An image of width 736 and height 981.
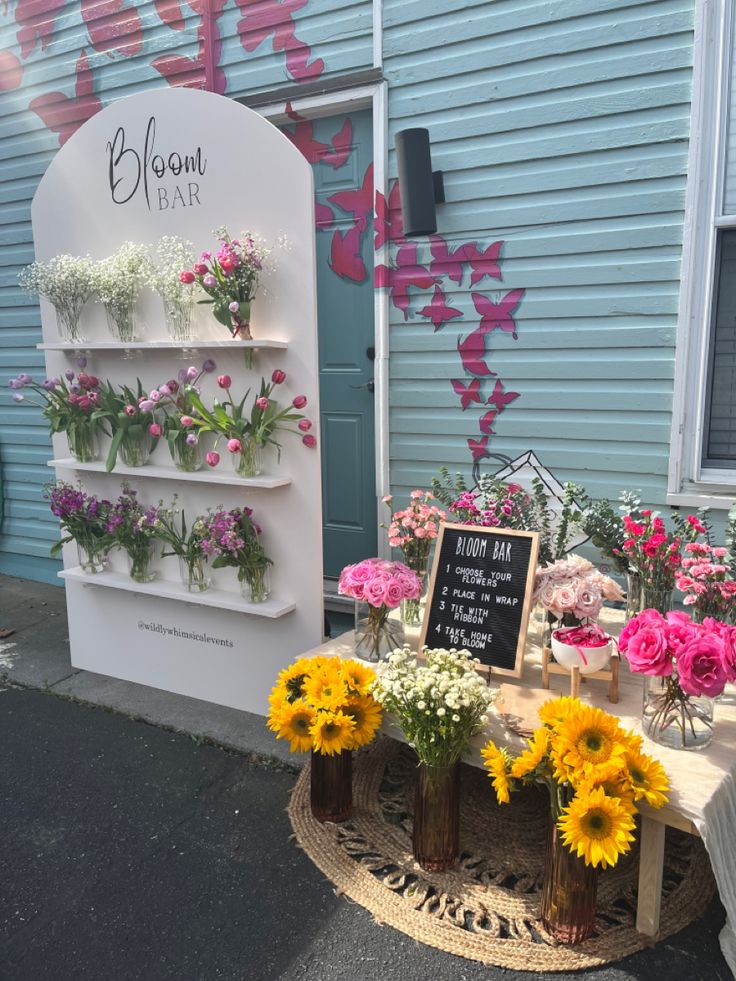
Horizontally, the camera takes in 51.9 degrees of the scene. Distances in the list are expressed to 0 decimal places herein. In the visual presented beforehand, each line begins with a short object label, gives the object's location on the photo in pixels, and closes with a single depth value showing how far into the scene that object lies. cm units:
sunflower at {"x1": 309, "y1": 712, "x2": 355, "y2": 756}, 225
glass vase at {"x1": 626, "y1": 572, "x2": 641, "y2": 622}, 261
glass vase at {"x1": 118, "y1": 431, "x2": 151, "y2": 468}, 327
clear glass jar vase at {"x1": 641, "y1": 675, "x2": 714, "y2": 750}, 202
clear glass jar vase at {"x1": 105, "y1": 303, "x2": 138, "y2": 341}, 321
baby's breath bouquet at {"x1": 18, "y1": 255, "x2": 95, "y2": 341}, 324
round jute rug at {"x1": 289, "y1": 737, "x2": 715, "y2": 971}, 197
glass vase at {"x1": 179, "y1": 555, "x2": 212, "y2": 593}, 323
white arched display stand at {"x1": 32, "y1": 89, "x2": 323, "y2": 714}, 289
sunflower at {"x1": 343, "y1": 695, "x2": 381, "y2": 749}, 230
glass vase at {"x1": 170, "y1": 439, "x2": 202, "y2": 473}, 312
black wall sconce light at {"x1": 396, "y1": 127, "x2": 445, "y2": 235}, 336
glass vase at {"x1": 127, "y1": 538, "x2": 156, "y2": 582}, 336
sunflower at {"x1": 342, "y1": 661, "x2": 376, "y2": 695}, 232
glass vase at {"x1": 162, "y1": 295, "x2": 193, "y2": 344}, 306
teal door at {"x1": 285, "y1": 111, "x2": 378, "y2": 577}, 384
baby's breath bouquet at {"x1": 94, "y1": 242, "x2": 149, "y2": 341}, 314
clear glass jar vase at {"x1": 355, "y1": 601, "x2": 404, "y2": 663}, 261
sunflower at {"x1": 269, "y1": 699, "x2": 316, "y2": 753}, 233
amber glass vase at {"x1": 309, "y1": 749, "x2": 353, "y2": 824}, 242
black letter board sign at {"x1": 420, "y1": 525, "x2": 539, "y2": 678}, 244
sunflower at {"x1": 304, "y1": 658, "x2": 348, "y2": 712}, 227
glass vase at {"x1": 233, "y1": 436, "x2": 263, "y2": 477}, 299
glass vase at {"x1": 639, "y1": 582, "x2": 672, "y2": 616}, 252
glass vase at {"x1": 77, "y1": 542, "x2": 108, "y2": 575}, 348
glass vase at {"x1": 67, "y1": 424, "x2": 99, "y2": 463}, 340
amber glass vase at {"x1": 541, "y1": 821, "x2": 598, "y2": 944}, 193
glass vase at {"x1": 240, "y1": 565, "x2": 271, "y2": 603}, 307
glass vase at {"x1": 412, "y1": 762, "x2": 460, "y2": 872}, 217
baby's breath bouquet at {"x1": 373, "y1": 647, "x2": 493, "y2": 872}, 210
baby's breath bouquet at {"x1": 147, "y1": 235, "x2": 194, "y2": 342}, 304
